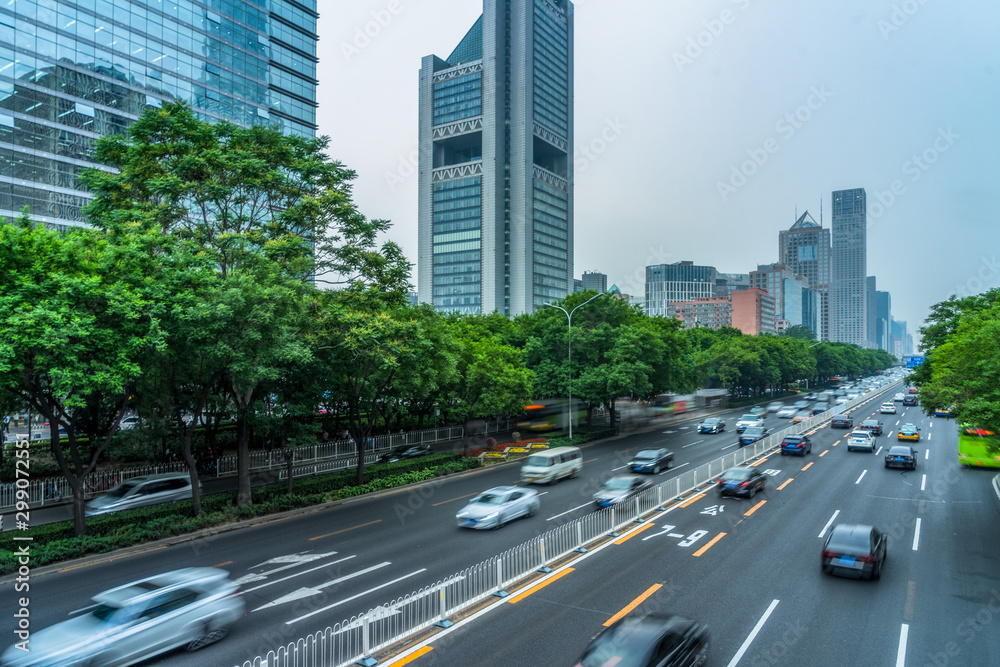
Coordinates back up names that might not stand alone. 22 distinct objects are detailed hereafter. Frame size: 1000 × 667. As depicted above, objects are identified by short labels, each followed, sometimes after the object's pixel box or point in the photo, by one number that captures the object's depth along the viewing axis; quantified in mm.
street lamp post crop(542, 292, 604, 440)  44306
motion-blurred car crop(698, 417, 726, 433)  51469
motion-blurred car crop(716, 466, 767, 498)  25594
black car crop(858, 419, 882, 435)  46741
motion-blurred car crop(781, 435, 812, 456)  37656
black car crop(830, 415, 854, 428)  52625
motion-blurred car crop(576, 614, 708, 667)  9516
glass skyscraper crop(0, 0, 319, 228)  54344
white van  29812
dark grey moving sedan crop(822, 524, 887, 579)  15445
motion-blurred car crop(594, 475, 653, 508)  23984
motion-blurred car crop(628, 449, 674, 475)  31797
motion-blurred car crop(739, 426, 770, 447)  42938
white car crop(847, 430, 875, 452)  38969
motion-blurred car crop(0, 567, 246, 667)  10500
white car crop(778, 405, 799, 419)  62412
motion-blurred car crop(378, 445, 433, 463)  37125
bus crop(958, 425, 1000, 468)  34219
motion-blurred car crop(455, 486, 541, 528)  21391
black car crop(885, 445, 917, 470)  32406
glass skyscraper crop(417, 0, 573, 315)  165125
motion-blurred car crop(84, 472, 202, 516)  23578
